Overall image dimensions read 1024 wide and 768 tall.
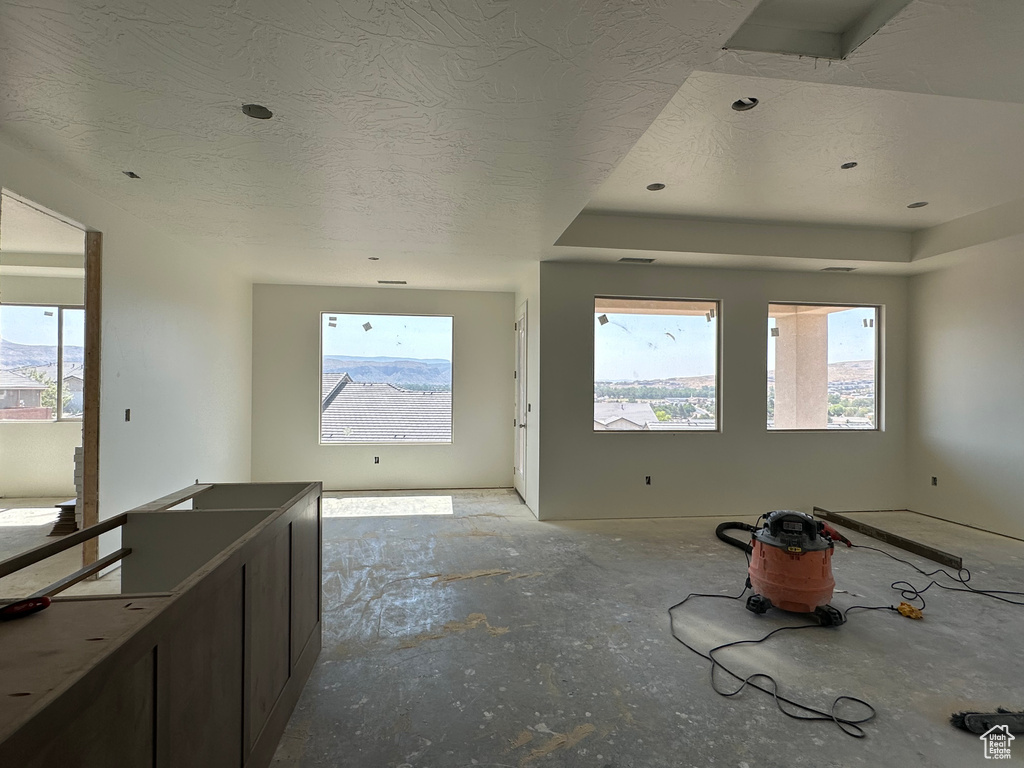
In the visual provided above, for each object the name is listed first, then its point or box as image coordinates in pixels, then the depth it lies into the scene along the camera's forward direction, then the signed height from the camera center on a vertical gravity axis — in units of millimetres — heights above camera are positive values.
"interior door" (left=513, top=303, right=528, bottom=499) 6371 -224
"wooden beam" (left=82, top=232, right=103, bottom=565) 3672 +99
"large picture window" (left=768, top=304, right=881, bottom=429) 5816 +280
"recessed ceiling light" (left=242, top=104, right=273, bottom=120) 2465 +1338
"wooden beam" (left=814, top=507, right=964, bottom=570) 4077 -1324
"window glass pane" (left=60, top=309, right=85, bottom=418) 6402 +349
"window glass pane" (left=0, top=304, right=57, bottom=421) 6180 +287
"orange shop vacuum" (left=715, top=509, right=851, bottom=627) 3053 -1057
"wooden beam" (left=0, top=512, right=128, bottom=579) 1411 -500
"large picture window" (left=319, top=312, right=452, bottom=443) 7000 +136
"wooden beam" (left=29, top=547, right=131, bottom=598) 1557 -622
